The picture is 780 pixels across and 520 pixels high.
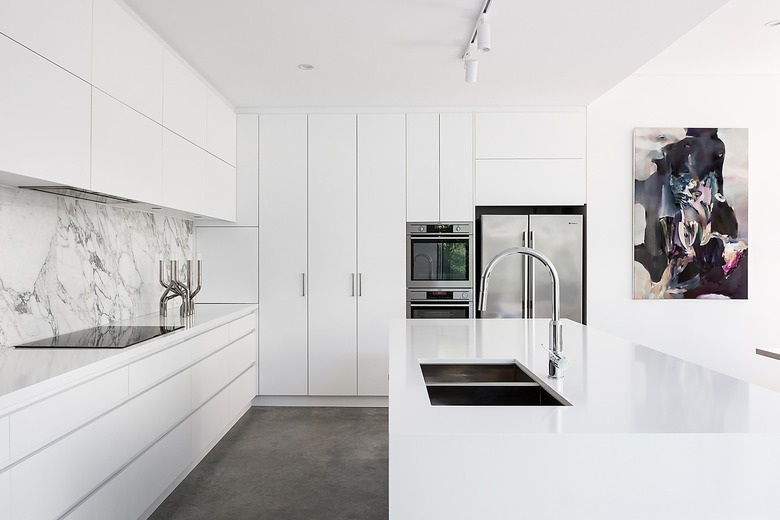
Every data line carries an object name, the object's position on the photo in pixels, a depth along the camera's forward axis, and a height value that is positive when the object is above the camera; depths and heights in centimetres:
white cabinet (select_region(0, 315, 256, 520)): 169 -75
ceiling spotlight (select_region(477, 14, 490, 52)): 254 +108
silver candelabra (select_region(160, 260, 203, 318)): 352 -22
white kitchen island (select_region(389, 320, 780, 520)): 118 -47
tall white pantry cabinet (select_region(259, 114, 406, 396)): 448 +6
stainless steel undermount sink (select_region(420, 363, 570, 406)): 188 -48
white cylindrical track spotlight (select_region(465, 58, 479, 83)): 303 +110
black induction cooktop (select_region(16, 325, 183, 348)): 235 -38
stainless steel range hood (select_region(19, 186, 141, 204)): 238 +31
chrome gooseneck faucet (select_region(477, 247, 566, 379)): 170 -17
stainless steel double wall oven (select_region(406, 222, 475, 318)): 449 -8
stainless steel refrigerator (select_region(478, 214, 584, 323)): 442 -4
